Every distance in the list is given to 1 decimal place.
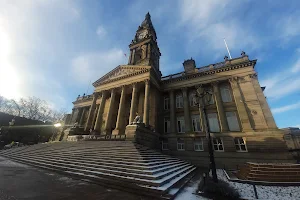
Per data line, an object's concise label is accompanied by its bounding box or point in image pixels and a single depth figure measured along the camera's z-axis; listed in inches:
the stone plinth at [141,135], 577.1
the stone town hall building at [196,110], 666.2
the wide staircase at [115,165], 254.2
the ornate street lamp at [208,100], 320.1
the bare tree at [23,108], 1908.2
